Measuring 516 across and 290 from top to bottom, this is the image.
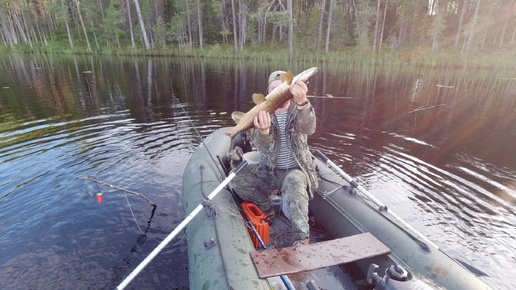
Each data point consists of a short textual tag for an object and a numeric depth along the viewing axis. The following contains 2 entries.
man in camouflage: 3.66
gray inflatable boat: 2.90
